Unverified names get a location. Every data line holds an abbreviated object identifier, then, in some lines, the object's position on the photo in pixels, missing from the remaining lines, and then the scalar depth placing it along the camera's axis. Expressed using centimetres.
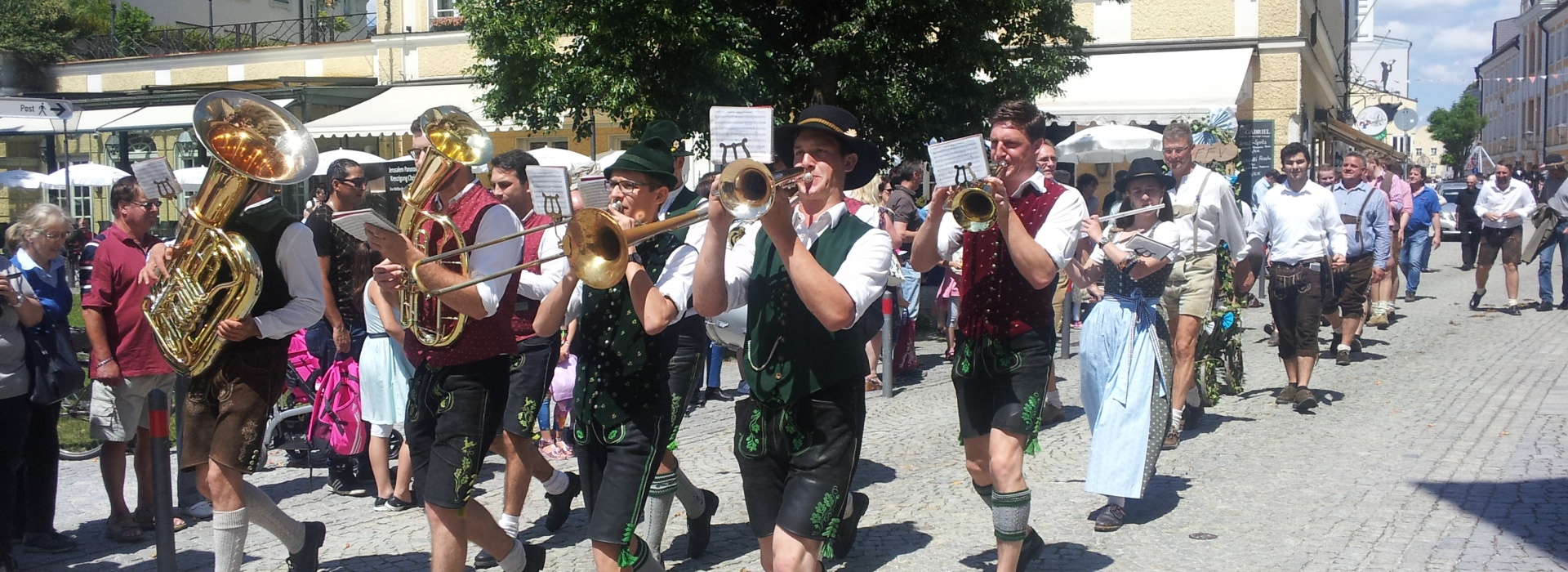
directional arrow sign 1160
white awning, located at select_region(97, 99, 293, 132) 2319
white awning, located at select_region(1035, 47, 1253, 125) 1850
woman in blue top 564
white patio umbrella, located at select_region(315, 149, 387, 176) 1737
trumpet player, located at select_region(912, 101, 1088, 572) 447
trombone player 387
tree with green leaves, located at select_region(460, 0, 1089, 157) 1225
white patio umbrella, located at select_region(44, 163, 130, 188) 1977
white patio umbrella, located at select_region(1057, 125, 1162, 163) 1620
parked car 2730
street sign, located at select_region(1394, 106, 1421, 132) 2358
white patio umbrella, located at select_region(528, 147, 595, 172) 1512
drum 517
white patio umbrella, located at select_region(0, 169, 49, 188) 1962
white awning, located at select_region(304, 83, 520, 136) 2158
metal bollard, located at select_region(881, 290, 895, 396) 881
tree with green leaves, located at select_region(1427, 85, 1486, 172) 7712
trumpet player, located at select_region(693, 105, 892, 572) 347
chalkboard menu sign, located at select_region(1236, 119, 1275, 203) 1977
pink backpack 677
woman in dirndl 564
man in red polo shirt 577
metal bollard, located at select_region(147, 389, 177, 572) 453
